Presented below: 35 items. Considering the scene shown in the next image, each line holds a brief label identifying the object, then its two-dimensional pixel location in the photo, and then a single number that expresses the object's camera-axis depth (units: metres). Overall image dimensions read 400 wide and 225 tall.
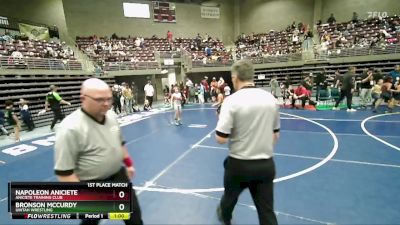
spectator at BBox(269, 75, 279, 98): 14.66
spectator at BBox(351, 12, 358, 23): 20.75
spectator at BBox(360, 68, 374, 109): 10.92
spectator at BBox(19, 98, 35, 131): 10.59
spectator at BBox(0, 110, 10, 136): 9.82
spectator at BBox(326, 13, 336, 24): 22.38
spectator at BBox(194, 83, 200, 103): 17.56
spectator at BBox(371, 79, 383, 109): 10.23
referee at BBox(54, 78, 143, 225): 1.94
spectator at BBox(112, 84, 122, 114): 13.85
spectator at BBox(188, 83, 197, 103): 18.22
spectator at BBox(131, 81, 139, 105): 17.72
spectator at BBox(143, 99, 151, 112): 15.30
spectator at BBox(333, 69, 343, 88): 11.81
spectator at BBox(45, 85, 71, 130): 9.13
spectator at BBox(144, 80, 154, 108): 14.80
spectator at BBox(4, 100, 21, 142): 8.72
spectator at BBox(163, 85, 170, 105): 18.06
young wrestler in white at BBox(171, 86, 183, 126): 9.72
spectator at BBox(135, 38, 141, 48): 22.56
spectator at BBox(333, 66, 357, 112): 10.20
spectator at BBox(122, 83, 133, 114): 14.22
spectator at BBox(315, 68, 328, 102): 12.63
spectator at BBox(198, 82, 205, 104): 17.19
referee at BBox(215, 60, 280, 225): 2.17
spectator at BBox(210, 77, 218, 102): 16.80
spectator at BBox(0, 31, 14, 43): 14.50
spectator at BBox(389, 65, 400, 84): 11.09
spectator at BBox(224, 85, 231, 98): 14.25
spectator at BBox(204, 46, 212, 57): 23.95
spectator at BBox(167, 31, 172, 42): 25.31
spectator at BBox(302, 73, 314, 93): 12.51
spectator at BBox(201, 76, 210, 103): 17.52
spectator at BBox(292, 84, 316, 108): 12.12
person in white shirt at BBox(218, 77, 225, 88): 15.69
